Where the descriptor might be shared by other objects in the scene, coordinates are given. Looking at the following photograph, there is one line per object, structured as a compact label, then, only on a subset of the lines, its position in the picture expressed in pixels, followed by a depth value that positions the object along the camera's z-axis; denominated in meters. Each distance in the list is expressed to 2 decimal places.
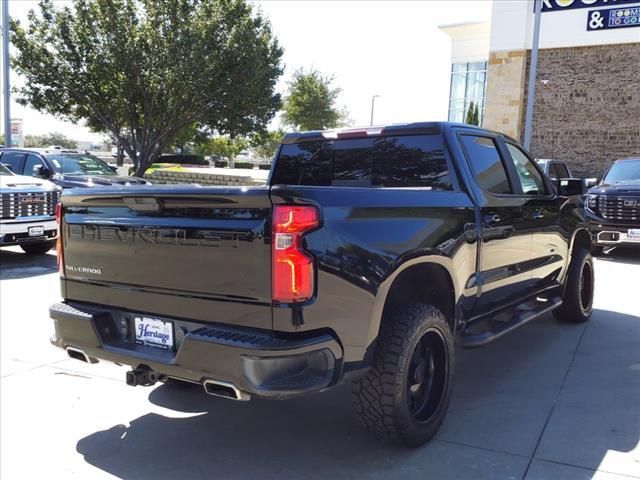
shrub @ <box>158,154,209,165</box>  45.09
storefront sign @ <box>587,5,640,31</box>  24.05
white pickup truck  9.35
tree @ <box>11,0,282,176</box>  19.72
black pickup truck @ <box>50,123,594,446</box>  2.83
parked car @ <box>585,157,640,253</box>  10.25
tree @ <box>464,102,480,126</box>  32.54
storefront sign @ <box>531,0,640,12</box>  24.12
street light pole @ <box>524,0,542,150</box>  18.59
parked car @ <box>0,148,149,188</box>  11.70
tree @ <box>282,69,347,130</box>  39.38
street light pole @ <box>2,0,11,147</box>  17.30
